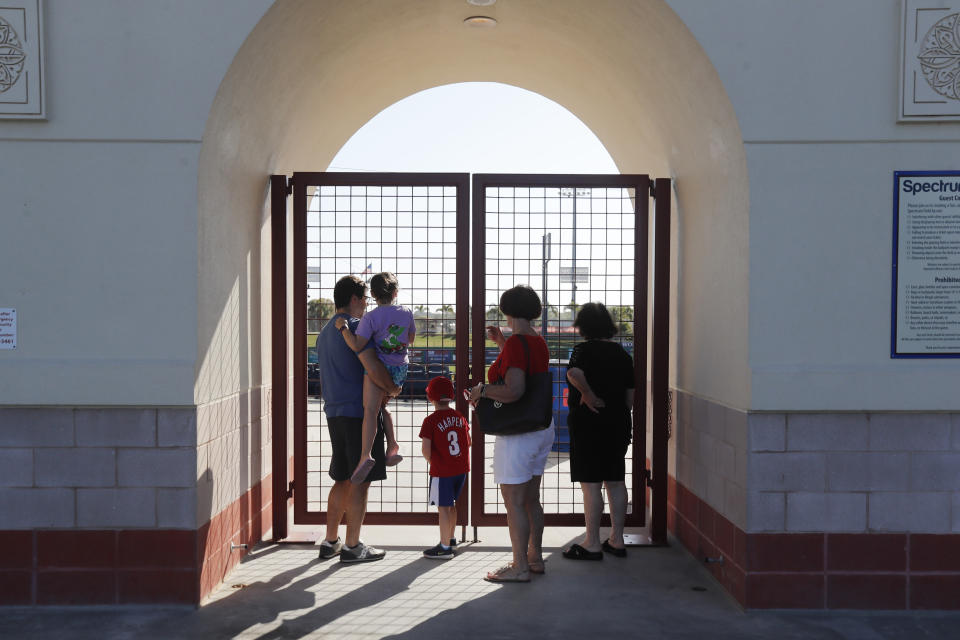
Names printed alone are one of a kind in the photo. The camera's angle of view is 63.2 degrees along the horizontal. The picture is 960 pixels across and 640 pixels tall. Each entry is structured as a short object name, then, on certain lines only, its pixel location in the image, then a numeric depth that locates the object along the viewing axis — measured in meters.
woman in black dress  5.25
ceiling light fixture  5.68
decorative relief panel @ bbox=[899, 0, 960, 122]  4.14
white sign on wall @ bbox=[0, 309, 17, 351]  4.25
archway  4.43
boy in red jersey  5.11
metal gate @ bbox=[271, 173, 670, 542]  5.59
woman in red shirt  4.66
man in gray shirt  5.13
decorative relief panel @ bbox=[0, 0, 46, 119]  4.15
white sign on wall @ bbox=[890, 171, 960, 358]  4.21
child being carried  5.01
